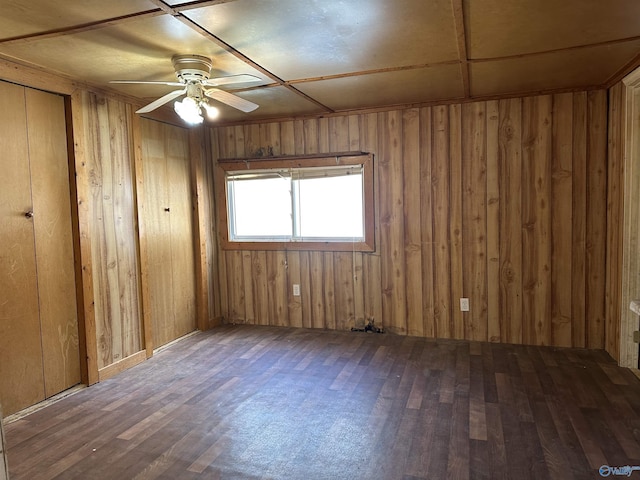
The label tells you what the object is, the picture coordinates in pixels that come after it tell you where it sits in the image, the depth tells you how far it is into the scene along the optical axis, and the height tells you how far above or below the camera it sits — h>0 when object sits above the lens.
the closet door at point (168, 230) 4.15 -0.08
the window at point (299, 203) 4.51 +0.16
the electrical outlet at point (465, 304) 4.22 -0.88
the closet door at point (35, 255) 2.86 -0.19
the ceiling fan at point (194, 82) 2.73 +0.88
